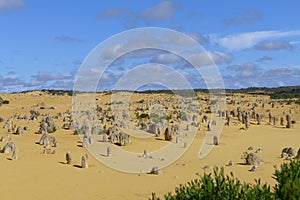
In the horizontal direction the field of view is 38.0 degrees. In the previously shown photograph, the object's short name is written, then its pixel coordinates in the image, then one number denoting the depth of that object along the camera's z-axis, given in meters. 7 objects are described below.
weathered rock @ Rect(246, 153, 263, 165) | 14.20
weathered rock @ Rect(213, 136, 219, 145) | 19.30
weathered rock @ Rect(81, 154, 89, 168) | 13.70
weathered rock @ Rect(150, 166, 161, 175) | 13.02
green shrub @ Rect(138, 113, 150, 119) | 29.87
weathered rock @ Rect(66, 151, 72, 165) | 14.21
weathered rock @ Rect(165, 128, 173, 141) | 19.58
